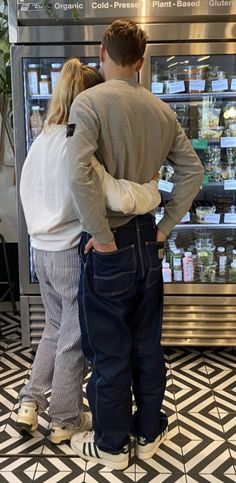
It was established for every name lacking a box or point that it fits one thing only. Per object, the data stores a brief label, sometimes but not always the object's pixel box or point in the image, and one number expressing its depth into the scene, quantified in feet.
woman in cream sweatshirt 6.74
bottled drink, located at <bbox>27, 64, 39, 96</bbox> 9.69
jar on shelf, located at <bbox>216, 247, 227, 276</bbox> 10.66
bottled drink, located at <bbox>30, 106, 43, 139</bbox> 9.84
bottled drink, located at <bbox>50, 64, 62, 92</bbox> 9.74
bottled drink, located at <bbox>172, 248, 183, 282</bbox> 10.38
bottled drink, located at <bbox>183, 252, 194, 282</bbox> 10.34
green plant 10.83
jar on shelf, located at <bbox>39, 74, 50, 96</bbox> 9.74
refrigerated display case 9.18
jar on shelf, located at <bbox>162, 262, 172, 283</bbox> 10.36
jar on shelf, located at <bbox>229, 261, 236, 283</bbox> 10.44
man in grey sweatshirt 6.07
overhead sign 9.05
